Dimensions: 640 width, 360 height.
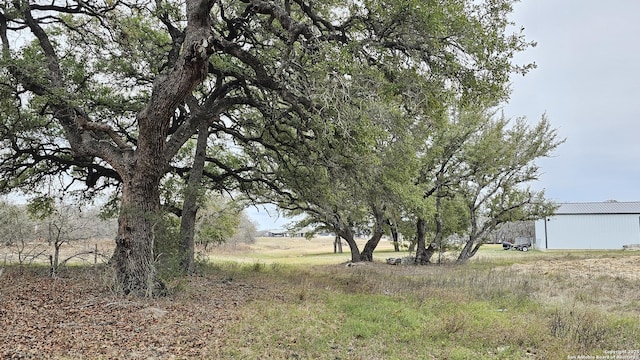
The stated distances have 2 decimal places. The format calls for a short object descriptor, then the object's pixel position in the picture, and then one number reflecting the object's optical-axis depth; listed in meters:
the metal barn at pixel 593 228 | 42.22
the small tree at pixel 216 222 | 16.73
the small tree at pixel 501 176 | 22.75
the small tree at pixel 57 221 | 11.16
